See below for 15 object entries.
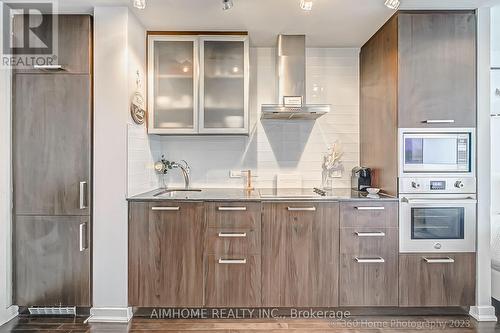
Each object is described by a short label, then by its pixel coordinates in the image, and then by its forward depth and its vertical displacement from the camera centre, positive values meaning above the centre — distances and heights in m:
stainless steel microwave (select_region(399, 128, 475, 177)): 2.67 +0.10
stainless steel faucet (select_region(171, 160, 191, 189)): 3.45 -0.06
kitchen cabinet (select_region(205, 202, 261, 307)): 2.65 -0.74
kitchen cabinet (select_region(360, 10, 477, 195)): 2.67 +0.74
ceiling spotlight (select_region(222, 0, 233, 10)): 2.40 +1.12
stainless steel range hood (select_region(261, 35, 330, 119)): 3.08 +0.84
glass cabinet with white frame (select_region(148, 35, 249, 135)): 3.11 +0.74
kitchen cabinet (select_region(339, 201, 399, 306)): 2.66 -0.70
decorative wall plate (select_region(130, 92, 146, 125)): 2.76 +0.45
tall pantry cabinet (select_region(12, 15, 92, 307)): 2.65 -0.08
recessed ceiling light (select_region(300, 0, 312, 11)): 2.35 +1.10
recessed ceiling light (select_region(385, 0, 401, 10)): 2.37 +1.11
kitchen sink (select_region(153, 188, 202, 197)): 3.10 -0.27
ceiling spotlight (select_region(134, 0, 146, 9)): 2.31 +1.09
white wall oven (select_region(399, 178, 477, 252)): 2.66 -0.44
